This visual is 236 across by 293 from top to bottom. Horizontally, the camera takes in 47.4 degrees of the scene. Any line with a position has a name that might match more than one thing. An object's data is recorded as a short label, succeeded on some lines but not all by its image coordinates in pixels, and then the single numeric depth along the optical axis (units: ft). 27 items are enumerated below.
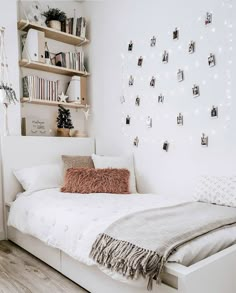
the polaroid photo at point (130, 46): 9.16
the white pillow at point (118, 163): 8.61
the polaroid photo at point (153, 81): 8.46
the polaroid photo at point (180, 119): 7.73
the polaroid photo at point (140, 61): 8.84
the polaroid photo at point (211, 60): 6.97
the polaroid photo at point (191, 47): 7.44
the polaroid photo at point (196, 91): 7.33
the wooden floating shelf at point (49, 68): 9.17
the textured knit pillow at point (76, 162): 8.54
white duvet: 4.45
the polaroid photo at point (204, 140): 7.18
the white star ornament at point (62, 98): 10.03
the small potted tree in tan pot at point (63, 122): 9.95
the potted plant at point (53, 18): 9.77
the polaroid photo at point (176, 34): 7.84
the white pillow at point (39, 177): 8.01
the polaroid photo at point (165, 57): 8.09
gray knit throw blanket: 3.89
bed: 4.01
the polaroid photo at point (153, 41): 8.46
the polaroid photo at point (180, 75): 7.70
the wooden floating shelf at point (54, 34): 9.13
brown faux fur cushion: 7.84
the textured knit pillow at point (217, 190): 6.27
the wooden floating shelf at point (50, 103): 9.29
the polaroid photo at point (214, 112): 6.95
